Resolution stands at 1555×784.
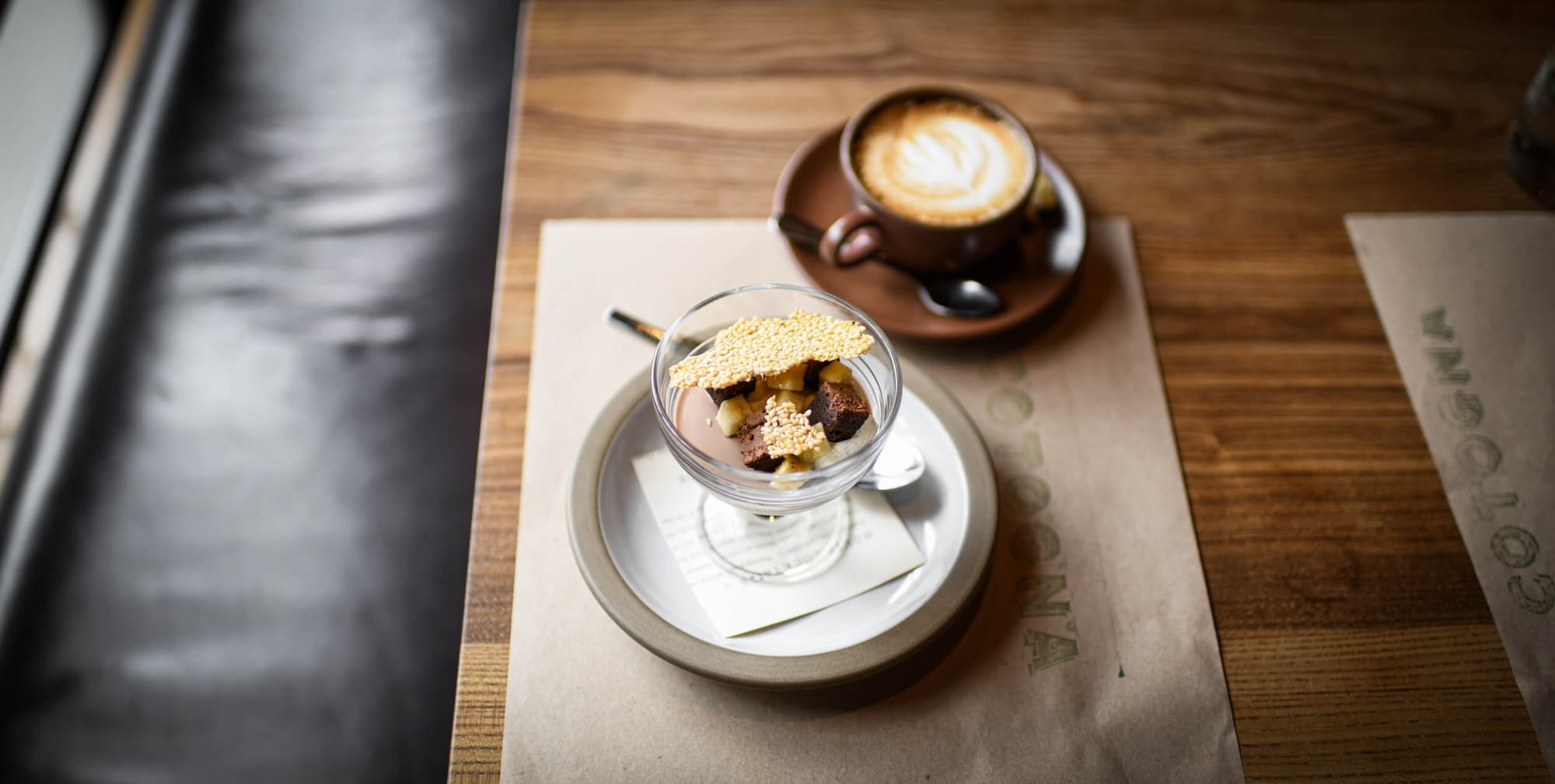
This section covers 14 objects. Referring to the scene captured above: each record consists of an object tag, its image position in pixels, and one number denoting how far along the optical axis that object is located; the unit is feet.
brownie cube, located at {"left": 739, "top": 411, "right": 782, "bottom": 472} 2.36
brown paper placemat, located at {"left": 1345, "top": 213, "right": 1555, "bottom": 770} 2.76
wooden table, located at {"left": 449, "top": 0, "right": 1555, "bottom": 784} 2.65
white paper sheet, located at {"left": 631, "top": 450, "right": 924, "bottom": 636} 2.54
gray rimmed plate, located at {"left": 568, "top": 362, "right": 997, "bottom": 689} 2.42
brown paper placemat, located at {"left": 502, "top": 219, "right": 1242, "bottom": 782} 2.49
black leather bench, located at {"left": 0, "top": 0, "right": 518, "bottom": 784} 3.12
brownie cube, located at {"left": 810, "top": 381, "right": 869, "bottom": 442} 2.37
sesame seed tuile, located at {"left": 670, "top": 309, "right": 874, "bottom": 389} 2.38
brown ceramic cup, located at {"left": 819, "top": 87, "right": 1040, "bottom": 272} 3.01
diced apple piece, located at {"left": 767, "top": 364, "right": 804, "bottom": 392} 2.46
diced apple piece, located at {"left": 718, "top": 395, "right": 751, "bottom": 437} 2.48
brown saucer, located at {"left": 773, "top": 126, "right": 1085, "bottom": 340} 3.13
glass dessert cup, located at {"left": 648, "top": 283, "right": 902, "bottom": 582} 2.29
